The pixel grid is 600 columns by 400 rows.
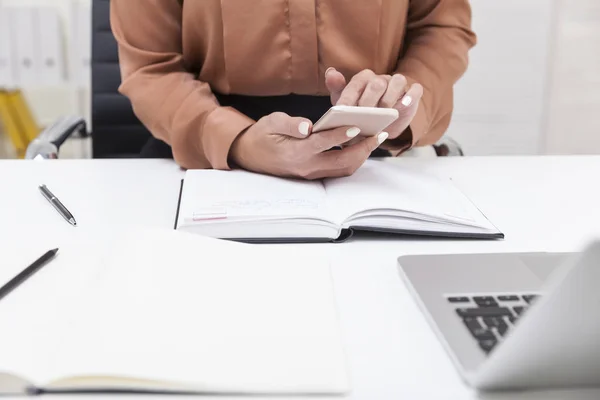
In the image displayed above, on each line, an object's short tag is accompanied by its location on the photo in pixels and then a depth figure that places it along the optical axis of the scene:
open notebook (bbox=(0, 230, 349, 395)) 0.48
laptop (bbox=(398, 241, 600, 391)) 0.41
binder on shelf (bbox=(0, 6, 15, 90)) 2.51
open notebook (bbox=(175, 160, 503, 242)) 0.77
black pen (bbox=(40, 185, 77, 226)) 0.81
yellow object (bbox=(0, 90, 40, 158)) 2.54
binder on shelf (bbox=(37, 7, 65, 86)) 2.50
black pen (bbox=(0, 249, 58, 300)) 0.60
